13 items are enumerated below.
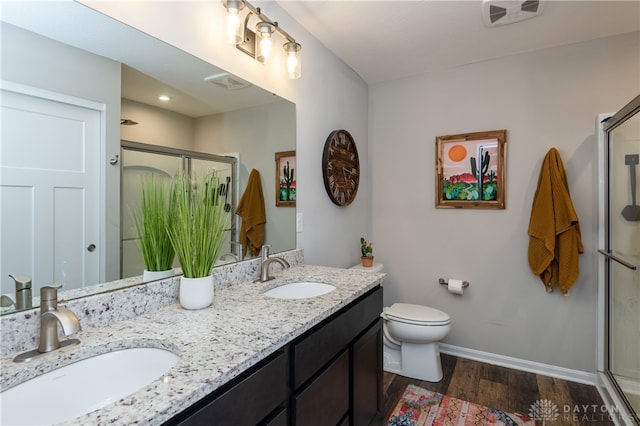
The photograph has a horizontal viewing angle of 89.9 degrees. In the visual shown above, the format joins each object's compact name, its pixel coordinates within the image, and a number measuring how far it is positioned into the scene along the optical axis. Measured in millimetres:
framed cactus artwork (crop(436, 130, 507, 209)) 2502
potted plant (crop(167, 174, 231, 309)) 1159
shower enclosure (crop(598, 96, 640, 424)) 1835
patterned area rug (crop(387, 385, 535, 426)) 1845
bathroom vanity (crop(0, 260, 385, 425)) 678
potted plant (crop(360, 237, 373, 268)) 2676
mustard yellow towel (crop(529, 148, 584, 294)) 2203
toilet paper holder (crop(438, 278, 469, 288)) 2622
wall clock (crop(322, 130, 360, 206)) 2314
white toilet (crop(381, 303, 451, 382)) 2229
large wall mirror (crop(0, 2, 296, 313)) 854
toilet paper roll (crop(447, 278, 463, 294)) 2586
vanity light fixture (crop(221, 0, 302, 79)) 1444
